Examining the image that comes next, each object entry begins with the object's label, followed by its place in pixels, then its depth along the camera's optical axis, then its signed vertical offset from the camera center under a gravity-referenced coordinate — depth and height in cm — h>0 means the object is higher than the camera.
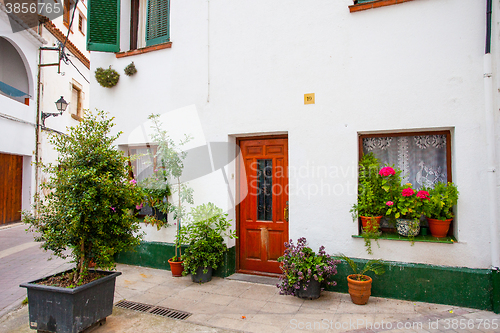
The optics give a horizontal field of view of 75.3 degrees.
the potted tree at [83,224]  328 -53
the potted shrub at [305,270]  420 -124
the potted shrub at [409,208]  410 -42
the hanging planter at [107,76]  617 +189
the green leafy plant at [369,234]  429 -77
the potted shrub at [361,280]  402 -132
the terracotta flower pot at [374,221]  429 -61
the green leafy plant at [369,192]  437 -22
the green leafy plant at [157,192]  546 -29
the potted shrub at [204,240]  496 -101
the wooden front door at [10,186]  1077 -39
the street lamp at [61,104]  1048 +230
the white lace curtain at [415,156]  438 +28
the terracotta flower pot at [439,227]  406 -65
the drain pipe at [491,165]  375 +13
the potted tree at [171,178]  533 -5
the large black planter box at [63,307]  321 -134
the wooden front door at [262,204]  518 -46
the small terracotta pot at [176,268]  532 -152
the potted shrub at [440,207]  397 -39
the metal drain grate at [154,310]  393 -170
